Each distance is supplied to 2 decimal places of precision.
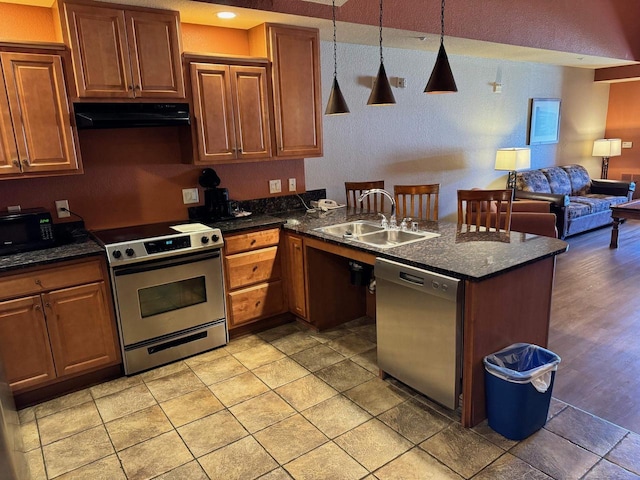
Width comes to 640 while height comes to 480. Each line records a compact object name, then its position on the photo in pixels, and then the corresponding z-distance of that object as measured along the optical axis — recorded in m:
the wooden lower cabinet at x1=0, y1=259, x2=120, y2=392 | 2.47
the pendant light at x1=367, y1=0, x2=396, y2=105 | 2.79
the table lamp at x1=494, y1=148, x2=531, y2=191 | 5.48
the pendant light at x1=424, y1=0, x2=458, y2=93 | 2.44
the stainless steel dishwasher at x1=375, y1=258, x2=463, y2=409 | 2.16
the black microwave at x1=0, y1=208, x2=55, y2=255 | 2.56
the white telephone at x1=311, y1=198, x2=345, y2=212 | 3.90
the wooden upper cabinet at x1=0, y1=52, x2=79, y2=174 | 2.54
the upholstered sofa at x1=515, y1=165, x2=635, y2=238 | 5.71
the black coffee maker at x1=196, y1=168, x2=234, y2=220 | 3.46
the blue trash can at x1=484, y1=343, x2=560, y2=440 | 2.08
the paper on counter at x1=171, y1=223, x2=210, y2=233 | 3.05
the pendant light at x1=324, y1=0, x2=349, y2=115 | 3.10
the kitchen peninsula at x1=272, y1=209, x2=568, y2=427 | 2.12
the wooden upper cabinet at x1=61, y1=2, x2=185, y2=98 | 2.65
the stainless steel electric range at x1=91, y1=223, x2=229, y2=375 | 2.77
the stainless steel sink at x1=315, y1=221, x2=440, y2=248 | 2.93
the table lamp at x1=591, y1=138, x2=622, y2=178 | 7.28
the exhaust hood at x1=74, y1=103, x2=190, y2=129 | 2.71
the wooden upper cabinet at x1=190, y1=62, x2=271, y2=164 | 3.12
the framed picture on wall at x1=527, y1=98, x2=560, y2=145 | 6.21
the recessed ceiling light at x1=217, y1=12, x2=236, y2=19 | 3.05
